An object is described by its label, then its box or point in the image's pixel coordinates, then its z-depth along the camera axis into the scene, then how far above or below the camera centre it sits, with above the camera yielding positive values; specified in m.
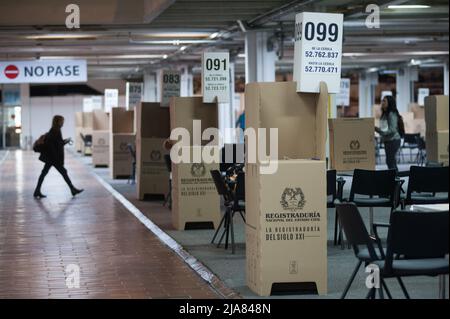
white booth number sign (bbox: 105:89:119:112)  30.14 +0.85
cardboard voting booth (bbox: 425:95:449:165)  15.71 -0.11
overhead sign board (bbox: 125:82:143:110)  24.27 +0.79
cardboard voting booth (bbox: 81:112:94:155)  36.49 -0.20
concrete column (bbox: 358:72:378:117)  39.69 +1.29
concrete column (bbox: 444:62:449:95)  33.47 +1.60
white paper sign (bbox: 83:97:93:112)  40.19 +0.84
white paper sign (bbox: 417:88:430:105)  36.29 +1.12
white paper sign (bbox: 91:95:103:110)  39.22 +0.89
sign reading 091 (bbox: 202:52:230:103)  12.97 +0.67
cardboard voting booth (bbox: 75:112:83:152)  39.10 -0.20
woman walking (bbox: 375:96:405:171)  17.38 -0.14
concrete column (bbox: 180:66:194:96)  32.69 +1.47
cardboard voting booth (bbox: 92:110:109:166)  27.44 -0.71
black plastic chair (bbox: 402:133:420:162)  26.84 -0.54
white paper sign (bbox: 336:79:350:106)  32.30 +1.00
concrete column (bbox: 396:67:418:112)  36.41 +1.41
